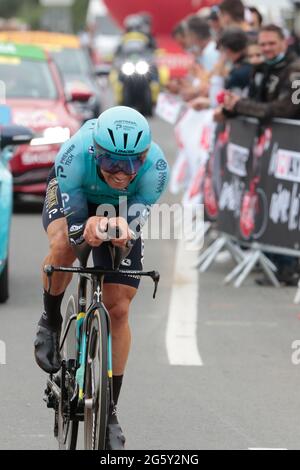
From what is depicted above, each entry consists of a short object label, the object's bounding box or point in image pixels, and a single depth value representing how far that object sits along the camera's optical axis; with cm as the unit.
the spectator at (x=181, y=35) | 1675
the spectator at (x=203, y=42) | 1566
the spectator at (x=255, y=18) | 1570
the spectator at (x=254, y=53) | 1227
